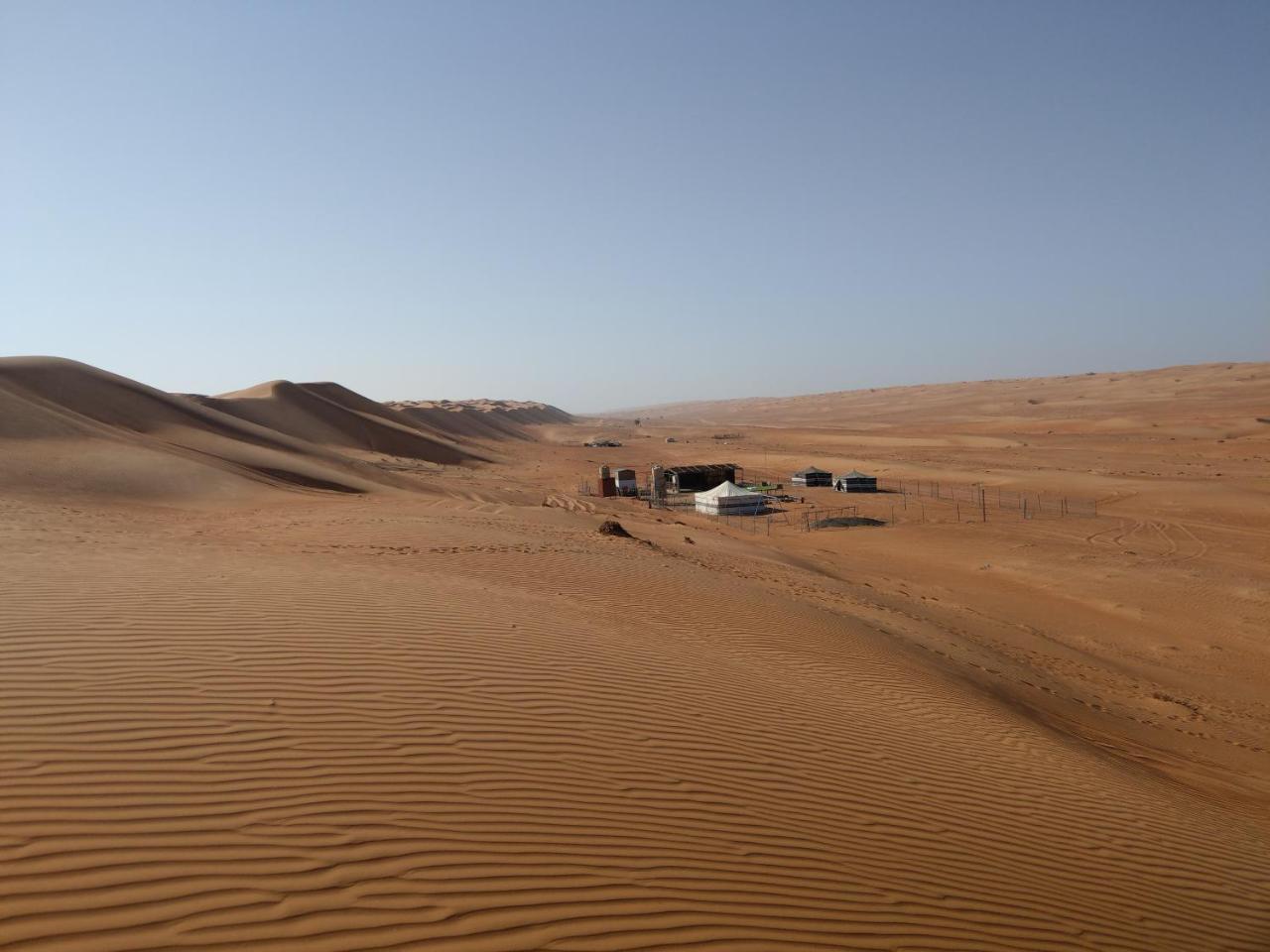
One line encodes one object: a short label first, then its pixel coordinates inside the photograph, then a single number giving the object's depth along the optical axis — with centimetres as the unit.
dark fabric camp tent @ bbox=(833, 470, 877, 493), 4253
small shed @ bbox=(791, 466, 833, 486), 4497
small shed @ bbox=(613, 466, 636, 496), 4194
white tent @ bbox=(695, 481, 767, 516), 3578
